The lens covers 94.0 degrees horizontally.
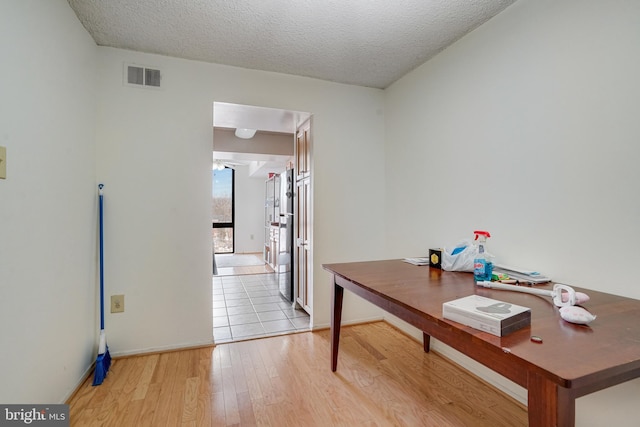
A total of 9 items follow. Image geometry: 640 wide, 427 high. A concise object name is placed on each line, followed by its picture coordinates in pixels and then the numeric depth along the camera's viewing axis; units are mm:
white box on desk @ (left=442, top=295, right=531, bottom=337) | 910
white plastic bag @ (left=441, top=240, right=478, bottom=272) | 1781
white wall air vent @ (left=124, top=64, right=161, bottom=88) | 2234
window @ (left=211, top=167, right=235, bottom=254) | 7773
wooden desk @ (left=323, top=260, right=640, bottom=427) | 724
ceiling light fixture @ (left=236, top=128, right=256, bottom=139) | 4082
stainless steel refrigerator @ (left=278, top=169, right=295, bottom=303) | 3602
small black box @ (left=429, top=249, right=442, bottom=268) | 1915
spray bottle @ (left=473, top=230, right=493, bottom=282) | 1521
